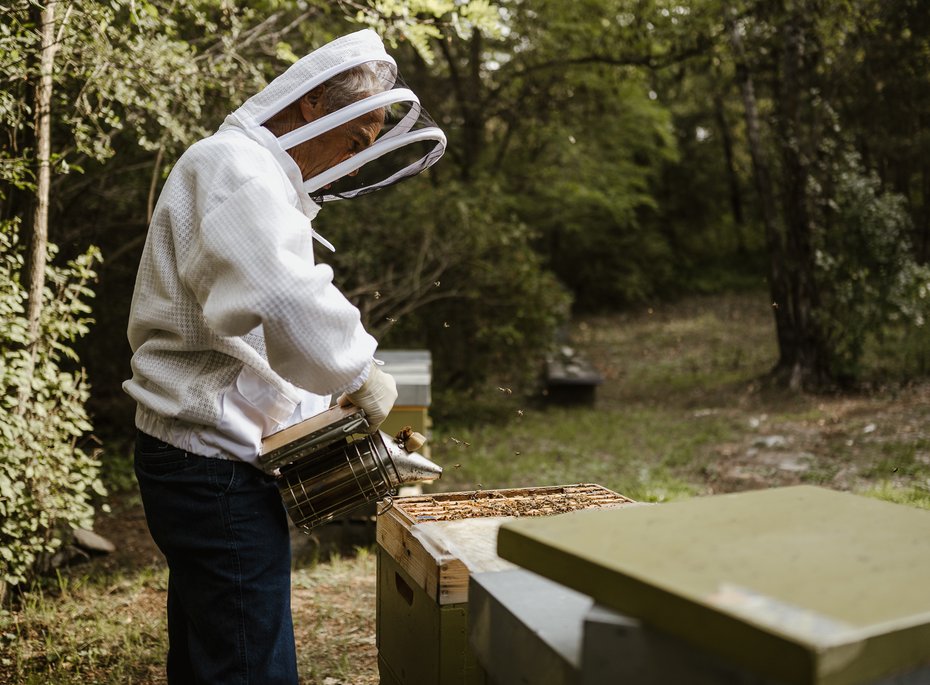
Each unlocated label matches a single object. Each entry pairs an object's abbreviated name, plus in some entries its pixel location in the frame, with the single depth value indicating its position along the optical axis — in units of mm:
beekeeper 1501
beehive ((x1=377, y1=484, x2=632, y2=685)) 1744
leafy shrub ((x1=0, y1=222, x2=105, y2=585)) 3268
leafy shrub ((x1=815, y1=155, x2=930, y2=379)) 8094
